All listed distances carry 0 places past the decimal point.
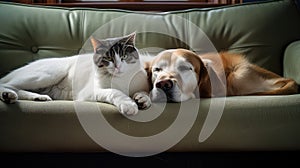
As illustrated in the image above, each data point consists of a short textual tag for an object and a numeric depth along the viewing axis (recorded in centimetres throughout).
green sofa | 122
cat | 133
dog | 135
